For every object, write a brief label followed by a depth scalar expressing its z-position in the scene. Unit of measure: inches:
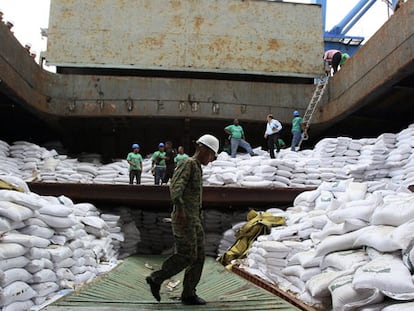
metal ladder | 375.4
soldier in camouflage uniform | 112.1
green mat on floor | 107.0
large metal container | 402.3
